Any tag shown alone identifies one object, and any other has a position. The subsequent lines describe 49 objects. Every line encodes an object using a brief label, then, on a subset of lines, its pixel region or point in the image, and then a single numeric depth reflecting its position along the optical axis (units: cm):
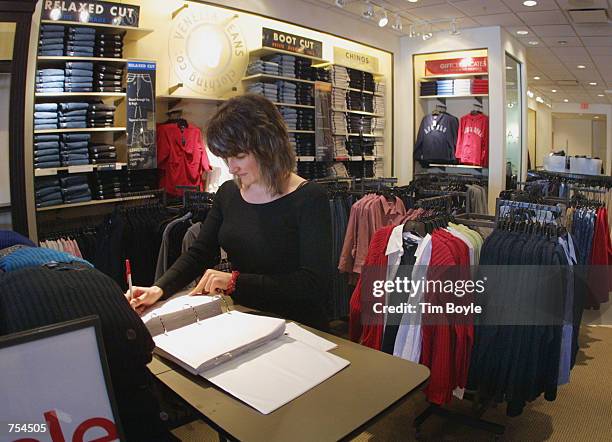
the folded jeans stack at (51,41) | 382
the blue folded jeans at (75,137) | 391
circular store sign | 488
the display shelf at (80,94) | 381
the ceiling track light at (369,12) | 548
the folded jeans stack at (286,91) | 556
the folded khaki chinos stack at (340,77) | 626
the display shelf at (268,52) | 533
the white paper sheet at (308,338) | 135
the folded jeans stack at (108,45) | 401
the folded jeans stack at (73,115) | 389
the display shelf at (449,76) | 724
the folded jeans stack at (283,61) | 550
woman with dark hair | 170
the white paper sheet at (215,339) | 121
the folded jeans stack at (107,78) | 405
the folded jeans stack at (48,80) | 384
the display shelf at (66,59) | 380
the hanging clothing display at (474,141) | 720
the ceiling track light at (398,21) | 607
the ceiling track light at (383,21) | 568
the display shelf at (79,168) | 375
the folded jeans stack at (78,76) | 389
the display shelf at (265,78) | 529
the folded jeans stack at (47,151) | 376
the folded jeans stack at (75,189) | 389
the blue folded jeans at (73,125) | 388
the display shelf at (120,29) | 381
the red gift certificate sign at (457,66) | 711
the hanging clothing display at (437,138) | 744
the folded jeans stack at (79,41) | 387
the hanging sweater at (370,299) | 260
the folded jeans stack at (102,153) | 405
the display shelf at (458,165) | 738
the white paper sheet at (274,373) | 108
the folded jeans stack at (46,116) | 378
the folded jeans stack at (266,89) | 530
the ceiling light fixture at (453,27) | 640
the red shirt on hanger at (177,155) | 464
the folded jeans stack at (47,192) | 375
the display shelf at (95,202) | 381
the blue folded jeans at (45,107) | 378
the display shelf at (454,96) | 715
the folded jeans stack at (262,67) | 532
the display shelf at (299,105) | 557
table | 97
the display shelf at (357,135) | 643
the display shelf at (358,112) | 637
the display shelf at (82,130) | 378
